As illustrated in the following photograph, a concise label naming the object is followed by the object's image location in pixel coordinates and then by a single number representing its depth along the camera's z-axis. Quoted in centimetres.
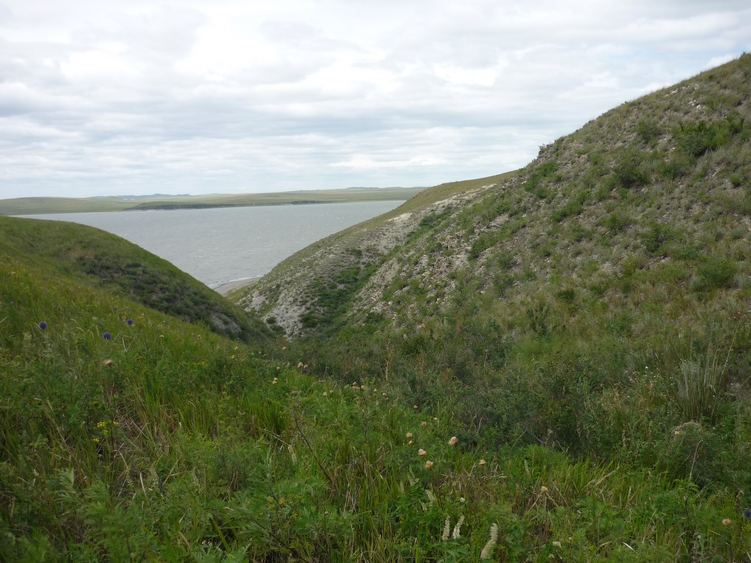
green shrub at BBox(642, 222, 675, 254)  1466
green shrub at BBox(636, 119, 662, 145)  2056
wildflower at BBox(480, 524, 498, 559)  257
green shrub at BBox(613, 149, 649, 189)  1881
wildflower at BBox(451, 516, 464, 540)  270
